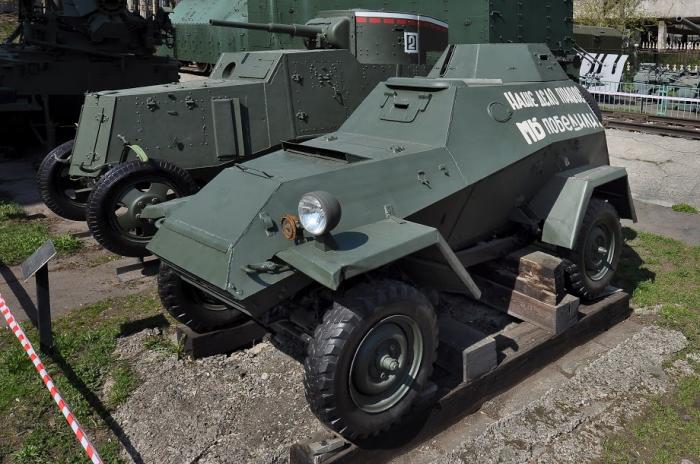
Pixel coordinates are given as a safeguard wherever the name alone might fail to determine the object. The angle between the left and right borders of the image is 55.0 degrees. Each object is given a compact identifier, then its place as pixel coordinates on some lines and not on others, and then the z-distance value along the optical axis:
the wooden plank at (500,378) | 3.66
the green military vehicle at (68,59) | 11.83
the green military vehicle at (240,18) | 15.35
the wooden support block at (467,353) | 4.03
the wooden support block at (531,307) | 4.62
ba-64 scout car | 3.41
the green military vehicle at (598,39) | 21.19
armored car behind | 6.34
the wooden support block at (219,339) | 4.76
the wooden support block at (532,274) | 4.68
